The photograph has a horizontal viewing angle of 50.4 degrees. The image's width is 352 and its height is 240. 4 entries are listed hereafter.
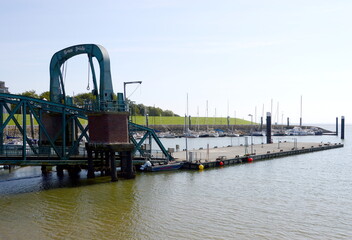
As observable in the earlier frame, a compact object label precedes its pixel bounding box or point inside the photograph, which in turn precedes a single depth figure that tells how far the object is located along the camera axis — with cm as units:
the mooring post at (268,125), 9006
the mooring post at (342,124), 12399
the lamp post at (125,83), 4512
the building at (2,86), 11410
